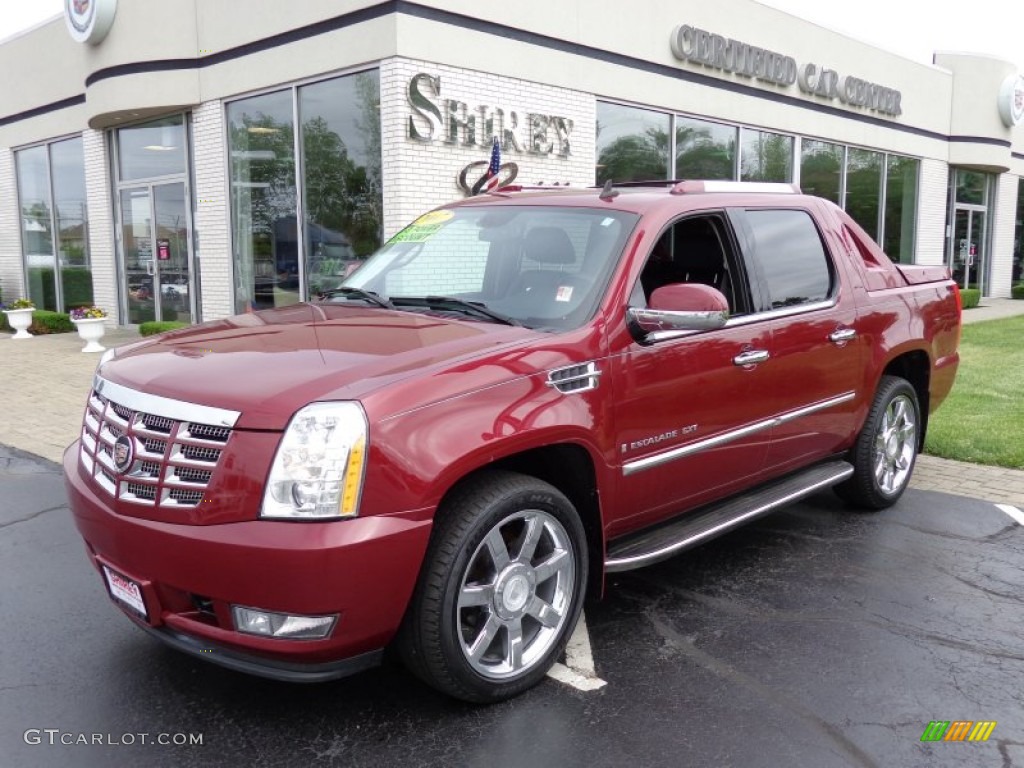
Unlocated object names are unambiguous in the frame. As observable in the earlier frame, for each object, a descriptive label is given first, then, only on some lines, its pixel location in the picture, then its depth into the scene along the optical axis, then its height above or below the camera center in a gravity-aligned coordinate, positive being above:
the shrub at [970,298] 21.62 -1.30
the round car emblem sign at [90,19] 14.00 +3.62
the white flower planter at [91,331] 13.23 -1.20
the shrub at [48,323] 16.20 -1.33
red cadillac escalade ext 2.82 -0.67
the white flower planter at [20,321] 15.43 -1.23
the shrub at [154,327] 13.15 -1.15
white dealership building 11.08 +1.90
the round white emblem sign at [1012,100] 23.20 +3.69
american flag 11.23 +0.95
